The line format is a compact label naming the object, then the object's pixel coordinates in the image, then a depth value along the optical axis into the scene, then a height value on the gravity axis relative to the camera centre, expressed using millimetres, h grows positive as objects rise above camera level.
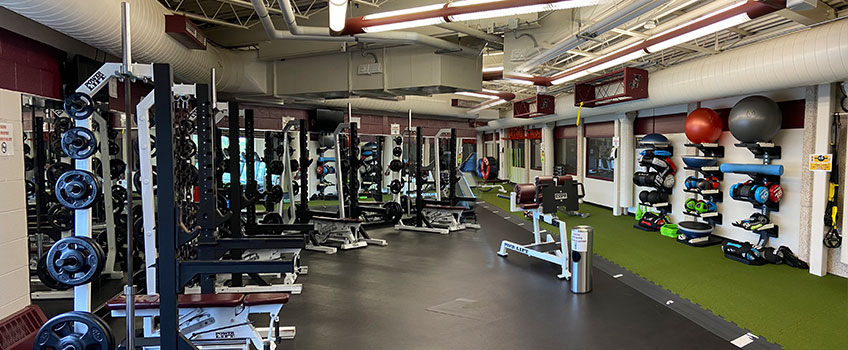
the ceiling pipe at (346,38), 4611 +1322
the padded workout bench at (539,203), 6043 -664
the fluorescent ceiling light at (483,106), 10497 +1301
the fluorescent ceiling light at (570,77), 5980 +1132
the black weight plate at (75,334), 2449 -979
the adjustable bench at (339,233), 6889 -1231
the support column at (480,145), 19327 +484
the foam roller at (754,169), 5637 -190
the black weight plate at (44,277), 3800 -1083
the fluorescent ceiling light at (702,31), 3510 +1073
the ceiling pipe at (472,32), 4675 +1396
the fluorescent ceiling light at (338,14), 3273 +1096
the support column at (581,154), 11445 +35
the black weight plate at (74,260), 2436 -563
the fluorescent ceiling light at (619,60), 4741 +1087
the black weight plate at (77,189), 2457 -169
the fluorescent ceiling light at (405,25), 3736 +1159
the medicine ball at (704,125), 6516 +432
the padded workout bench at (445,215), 8452 -1184
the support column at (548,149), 13195 +196
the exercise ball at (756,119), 5516 +440
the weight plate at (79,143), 2491 +89
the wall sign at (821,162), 4926 -93
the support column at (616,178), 9562 -497
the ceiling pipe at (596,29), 3418 +1139
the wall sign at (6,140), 3279 +141
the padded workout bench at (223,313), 3074 -1095
